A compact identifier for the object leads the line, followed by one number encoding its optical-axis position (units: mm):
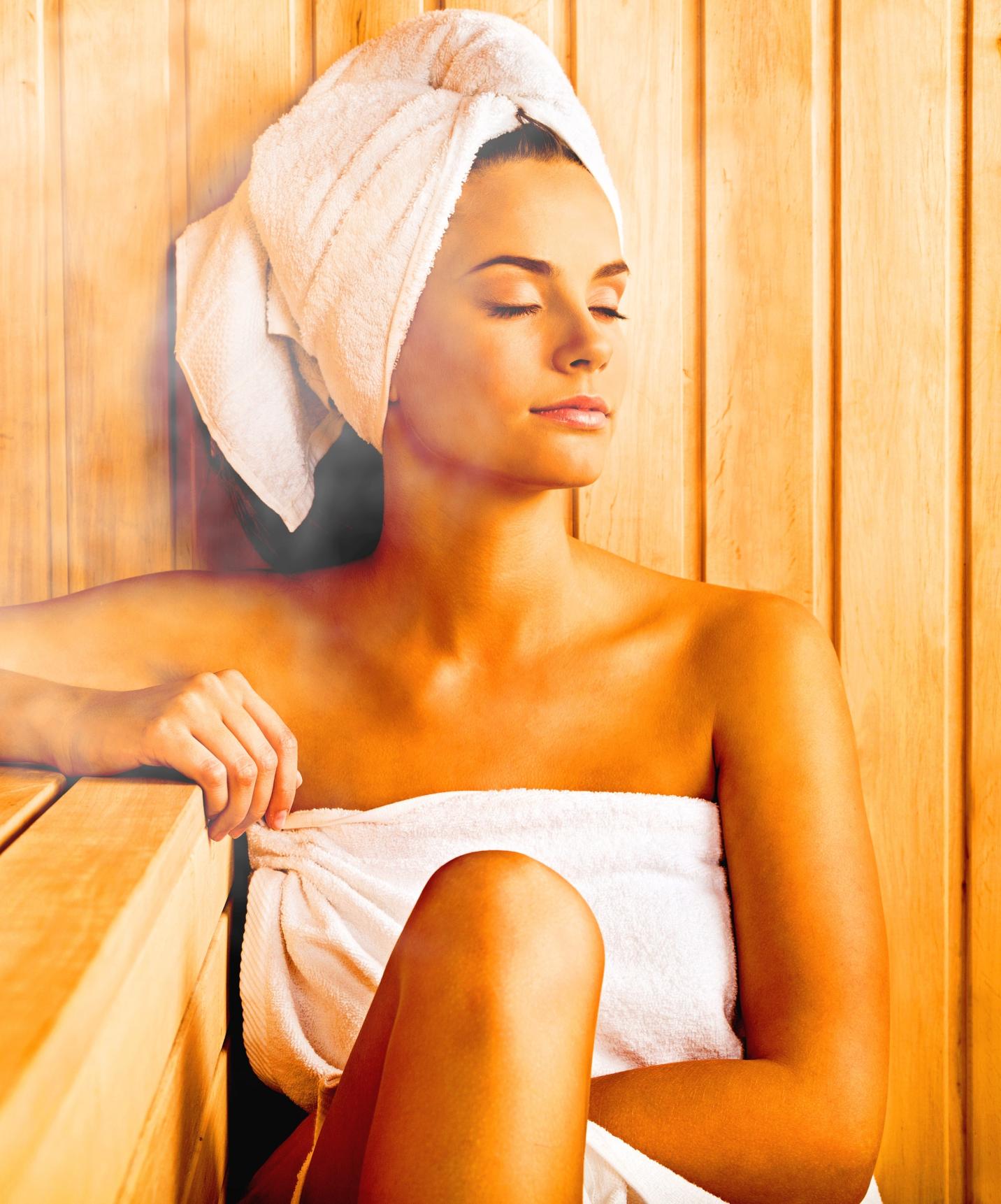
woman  696
